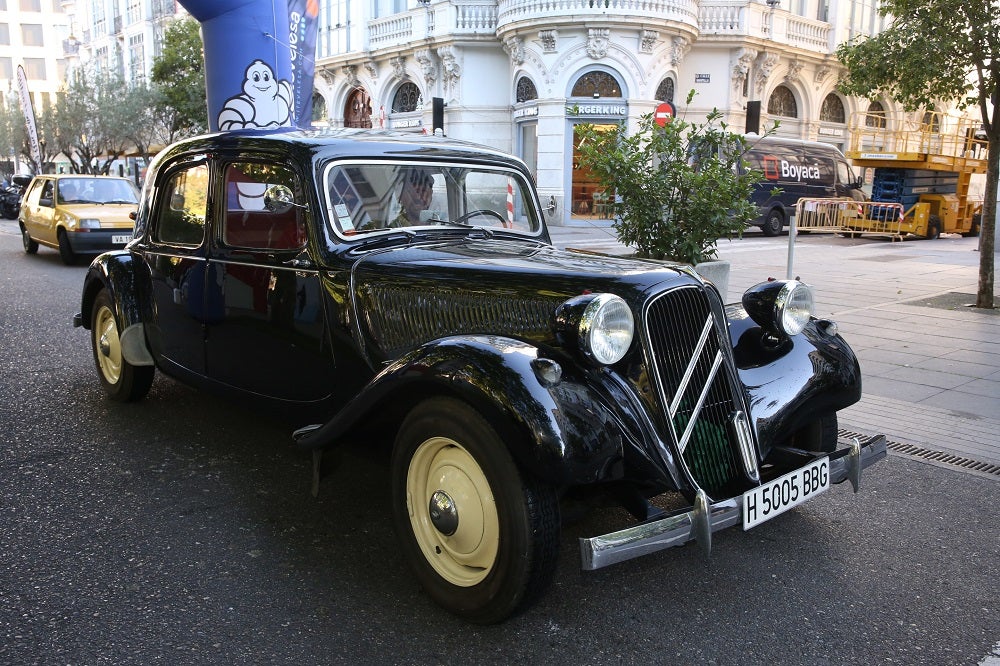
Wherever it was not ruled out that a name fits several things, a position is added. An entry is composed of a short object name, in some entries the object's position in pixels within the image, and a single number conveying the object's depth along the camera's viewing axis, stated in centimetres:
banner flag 2159
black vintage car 264
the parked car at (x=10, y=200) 2905
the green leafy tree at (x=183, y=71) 2856
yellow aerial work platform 2028
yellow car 1310
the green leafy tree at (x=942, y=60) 873
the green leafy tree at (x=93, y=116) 3309
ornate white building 2269
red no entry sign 1998
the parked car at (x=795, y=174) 2273
